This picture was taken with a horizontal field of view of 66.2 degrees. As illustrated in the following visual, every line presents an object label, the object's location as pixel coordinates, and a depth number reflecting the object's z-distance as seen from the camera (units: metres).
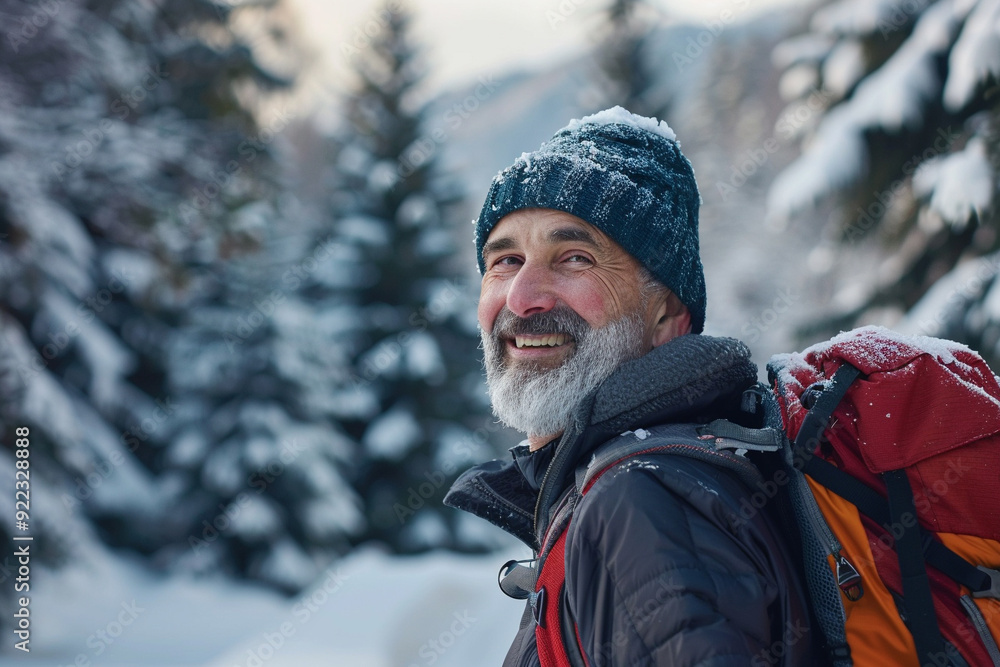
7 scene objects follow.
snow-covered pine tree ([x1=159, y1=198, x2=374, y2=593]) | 14.96
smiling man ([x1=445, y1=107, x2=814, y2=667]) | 1.55
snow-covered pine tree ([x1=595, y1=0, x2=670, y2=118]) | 23.47
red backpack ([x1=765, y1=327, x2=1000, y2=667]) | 1.60
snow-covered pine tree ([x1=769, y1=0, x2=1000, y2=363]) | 5.36
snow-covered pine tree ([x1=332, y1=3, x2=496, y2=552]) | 15.95
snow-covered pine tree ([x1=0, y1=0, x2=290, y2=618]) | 8.00
